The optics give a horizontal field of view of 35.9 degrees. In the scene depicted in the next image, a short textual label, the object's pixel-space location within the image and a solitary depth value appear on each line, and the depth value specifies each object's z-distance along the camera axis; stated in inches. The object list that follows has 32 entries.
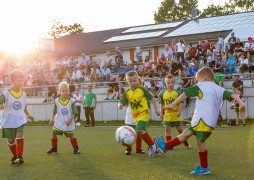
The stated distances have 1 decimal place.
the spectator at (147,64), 929.9
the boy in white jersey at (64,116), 369.7
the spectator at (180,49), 906.1
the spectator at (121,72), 933.8
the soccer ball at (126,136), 291.4
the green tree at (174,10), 3107.8
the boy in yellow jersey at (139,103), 335.6
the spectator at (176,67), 846.4
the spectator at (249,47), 829.8
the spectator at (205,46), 879.1
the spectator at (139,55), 1013.5
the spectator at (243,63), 786.8
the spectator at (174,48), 918.4
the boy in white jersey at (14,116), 315.9
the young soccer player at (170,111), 383.9
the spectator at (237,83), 753.6
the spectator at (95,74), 1016.2
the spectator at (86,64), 1111.7
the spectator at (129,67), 929.3
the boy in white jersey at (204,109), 243.9
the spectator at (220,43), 908.0
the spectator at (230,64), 797.2
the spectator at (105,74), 976.9
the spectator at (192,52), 887.7
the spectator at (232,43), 886.4
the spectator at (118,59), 992.4
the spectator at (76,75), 1045.3
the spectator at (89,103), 833.5
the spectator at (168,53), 906.1
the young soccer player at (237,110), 720.3
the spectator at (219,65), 810.8
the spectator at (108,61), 1007.0
